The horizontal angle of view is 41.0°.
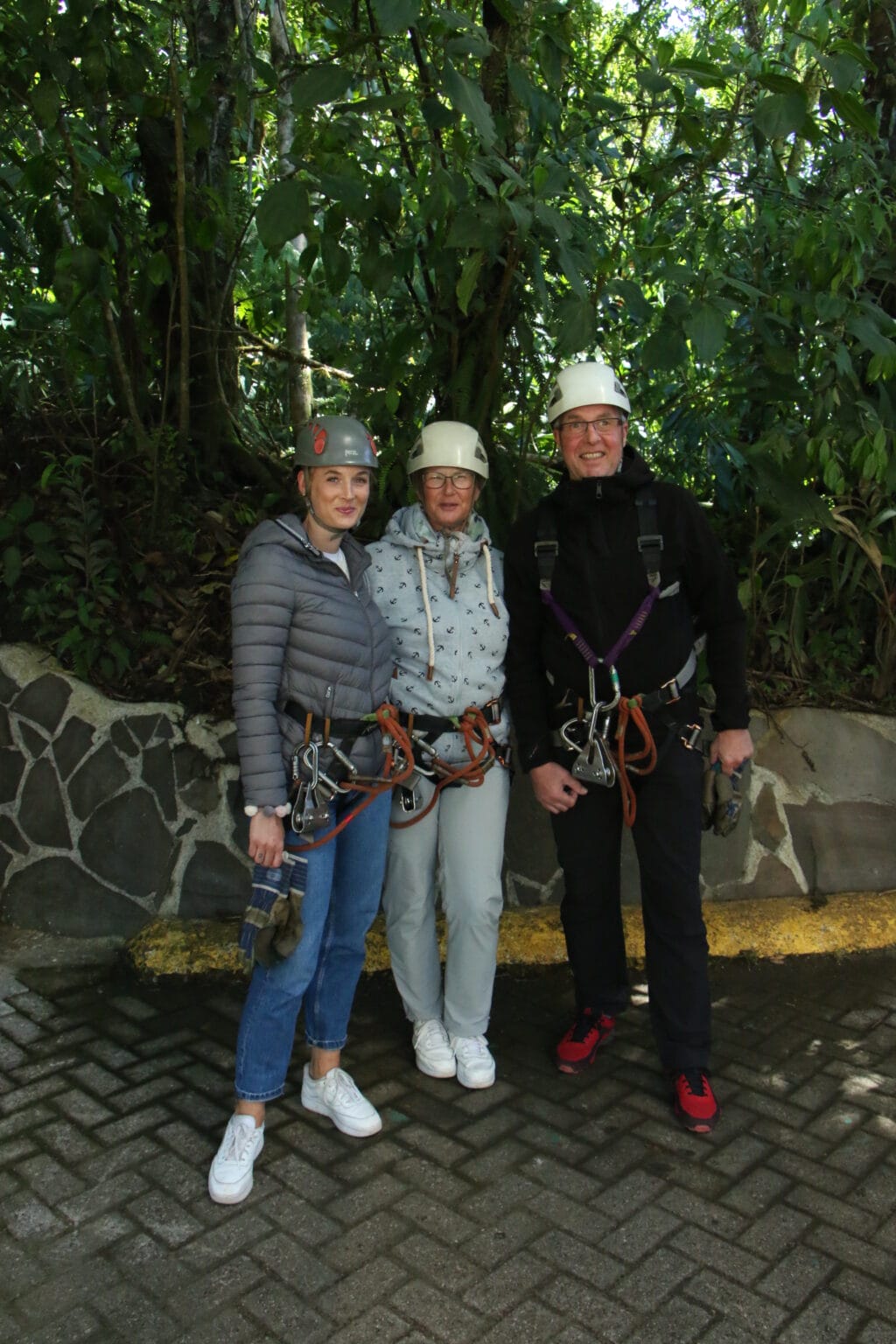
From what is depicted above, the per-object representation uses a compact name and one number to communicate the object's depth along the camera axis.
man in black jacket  3.58
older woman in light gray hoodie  3.64
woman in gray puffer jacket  3.17
